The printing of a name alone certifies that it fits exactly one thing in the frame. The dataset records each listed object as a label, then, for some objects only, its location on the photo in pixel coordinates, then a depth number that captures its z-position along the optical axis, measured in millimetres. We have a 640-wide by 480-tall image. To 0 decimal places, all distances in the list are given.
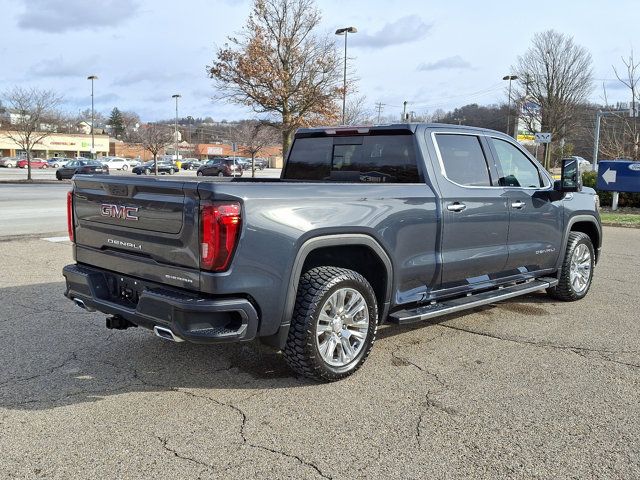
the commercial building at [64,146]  84375
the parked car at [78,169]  39175
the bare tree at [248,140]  46794
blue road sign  16188
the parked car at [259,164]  68569
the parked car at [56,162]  69062
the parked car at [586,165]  29956
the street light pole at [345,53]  26330
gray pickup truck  3506
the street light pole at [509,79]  40128
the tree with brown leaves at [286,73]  25625
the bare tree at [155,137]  50906
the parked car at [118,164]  67688
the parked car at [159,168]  56388
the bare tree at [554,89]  39094
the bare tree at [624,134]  20684
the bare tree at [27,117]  35625
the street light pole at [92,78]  63747
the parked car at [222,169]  50253
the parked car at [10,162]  68750
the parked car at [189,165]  72125
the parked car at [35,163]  64938
